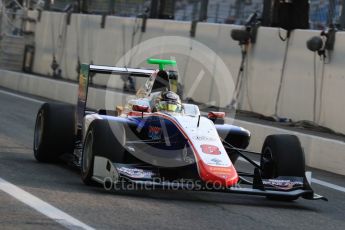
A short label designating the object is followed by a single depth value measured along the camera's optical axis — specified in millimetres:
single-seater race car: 17766
